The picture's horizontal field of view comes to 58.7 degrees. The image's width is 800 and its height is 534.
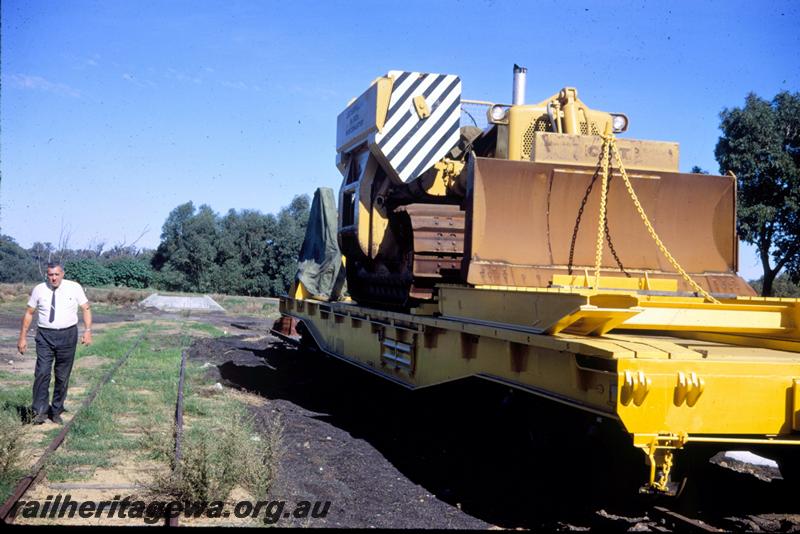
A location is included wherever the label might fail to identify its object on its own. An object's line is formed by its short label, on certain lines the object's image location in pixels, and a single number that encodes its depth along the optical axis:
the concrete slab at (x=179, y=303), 36.72
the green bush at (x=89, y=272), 52.53
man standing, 7.22
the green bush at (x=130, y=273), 57.38
